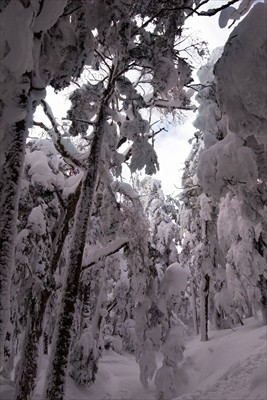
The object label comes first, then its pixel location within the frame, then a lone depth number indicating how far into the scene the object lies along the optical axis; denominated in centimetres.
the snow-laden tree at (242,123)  348
